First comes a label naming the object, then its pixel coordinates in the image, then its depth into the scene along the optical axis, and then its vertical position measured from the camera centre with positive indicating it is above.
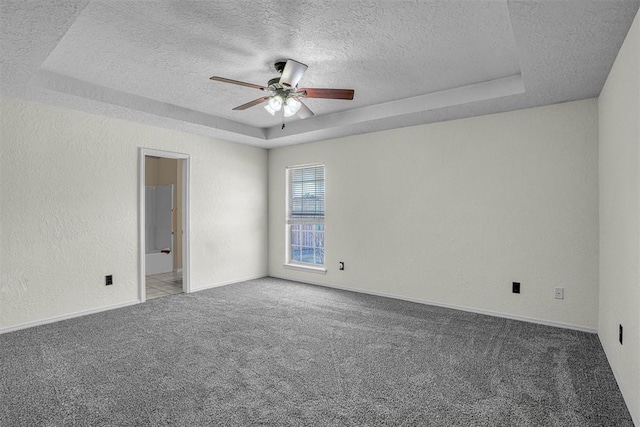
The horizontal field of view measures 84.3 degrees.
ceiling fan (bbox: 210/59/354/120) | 2.87 +1.03
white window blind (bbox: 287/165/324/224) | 5.48 +0.30
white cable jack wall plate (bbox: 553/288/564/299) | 3.48 -0.79
